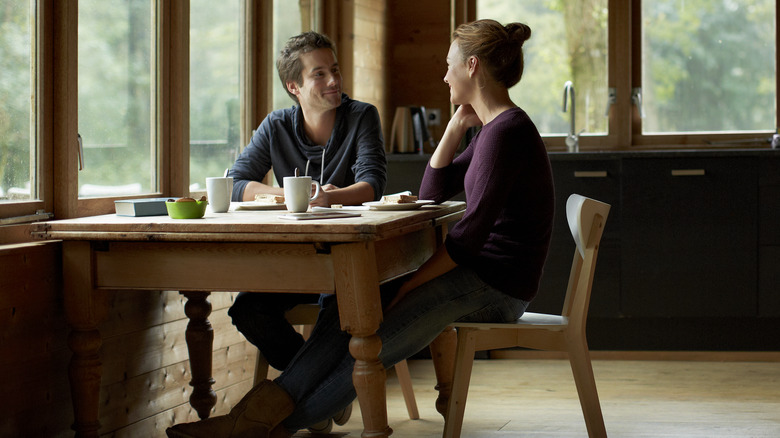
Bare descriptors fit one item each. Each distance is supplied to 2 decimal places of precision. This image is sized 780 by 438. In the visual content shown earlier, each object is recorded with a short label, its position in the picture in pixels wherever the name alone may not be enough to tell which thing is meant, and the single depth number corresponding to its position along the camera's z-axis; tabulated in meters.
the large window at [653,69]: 8.58
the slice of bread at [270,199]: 4.73
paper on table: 3.96
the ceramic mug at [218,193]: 4.47
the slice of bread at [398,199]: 4.58
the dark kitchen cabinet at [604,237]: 7.83
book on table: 4.23
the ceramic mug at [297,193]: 4.18
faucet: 8.61
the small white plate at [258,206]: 4.61
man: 5.21
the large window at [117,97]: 4.70
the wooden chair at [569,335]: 4.44
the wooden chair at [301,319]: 5.22
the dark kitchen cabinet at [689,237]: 7.69
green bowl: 4.06
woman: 4.11
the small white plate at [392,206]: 4.52
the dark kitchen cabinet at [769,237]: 7.64
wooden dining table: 3.74
